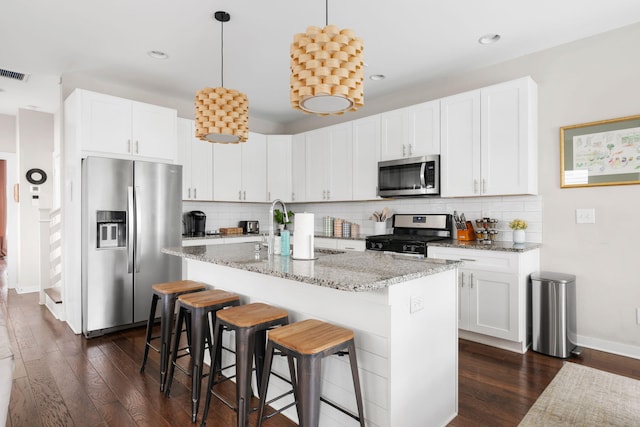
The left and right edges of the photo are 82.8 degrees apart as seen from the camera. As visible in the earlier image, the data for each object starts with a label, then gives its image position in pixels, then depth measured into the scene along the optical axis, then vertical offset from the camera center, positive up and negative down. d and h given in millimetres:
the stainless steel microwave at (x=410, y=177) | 3854 +401
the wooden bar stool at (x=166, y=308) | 2525 -687
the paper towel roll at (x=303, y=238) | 2182 -152
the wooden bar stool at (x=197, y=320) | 2148 -675
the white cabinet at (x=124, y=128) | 3620 +916
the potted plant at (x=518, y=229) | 3354 -161
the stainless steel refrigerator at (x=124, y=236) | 3551 -237
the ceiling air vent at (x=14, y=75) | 3969 +1551
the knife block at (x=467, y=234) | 3706 -220
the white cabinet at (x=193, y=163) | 4598 +654
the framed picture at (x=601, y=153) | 2969 +505
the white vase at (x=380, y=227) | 4562 -180
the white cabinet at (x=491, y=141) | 3270 +683
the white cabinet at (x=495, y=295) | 3082 -731
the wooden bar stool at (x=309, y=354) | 1548 -625
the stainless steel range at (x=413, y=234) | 3695 -248
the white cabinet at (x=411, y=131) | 3852 +910
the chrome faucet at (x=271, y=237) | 2389 -163
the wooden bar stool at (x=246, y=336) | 1807 -655
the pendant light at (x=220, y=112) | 2438 +689
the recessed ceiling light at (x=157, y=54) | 3452 +1534
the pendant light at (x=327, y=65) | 1670 +697
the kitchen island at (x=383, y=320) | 1710 -564
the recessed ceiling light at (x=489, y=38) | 3125 +1527
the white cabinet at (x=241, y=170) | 4953 +607
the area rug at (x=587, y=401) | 2090 -1195
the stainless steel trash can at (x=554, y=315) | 2967 -853
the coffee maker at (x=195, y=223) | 4805 -132
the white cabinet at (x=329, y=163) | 4734 +676
